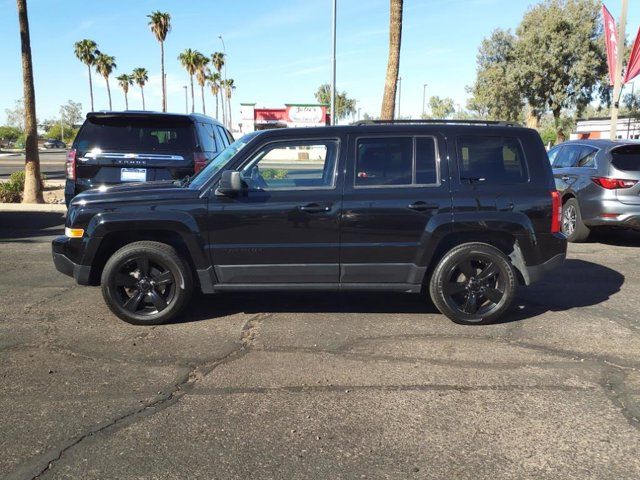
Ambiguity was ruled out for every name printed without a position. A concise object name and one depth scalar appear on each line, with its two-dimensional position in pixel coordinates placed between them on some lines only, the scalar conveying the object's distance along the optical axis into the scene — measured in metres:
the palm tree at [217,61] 70.72
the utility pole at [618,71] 14.95
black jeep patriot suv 4.64
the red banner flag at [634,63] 14.44
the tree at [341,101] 97.86
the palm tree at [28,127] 13.23
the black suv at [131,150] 7.30
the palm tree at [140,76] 72.25
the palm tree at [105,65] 65.38
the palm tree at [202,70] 60.38
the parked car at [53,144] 73.19
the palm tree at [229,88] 81.44
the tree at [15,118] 113.56
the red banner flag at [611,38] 15.05
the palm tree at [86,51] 62.44
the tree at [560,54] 29.41
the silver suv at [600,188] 7.90
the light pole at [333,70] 19.92
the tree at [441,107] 83.30
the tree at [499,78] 32.31
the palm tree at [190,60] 59.59
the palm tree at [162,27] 45.53
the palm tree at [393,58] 14.45
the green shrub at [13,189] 13.70
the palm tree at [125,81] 75.12
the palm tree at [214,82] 75.69
